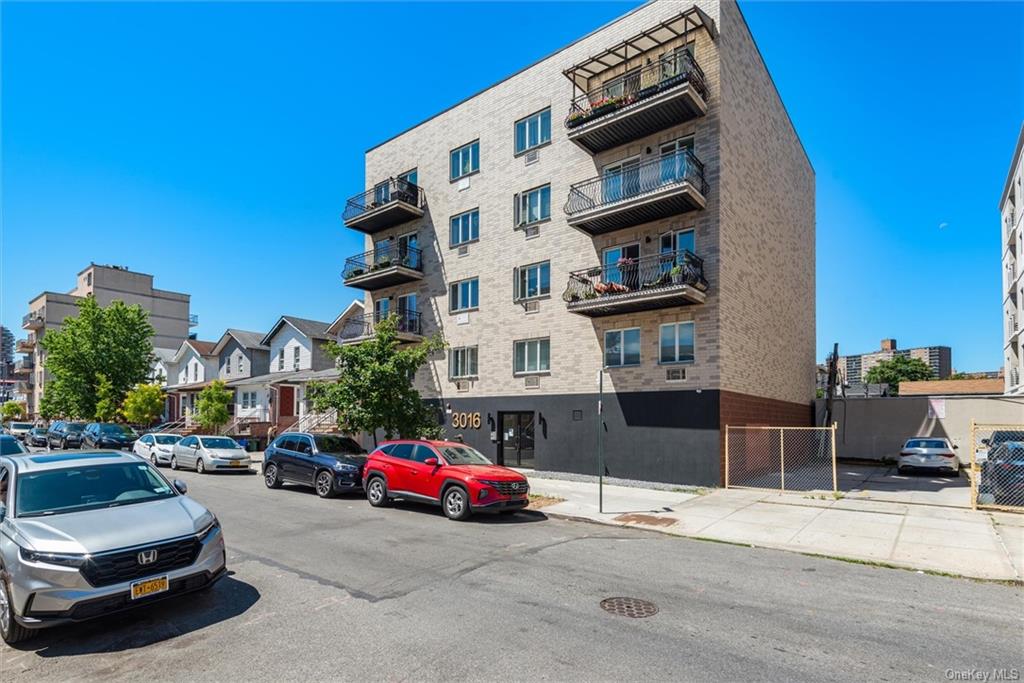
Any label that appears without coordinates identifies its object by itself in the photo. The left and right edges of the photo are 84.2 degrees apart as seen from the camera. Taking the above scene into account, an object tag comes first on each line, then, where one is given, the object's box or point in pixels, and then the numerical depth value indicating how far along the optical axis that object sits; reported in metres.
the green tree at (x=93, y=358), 44.44
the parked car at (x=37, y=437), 35.47
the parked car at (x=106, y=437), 28.83
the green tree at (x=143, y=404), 38.62
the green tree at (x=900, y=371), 75.25
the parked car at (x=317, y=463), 14.59
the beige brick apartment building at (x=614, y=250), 17.84
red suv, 11.50
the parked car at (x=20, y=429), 41.18
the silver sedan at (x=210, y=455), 20.94
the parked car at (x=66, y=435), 31.25
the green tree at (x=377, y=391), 18.03
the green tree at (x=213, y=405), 30.86
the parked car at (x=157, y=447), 23.48
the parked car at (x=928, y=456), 20.80
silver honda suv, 5.00
